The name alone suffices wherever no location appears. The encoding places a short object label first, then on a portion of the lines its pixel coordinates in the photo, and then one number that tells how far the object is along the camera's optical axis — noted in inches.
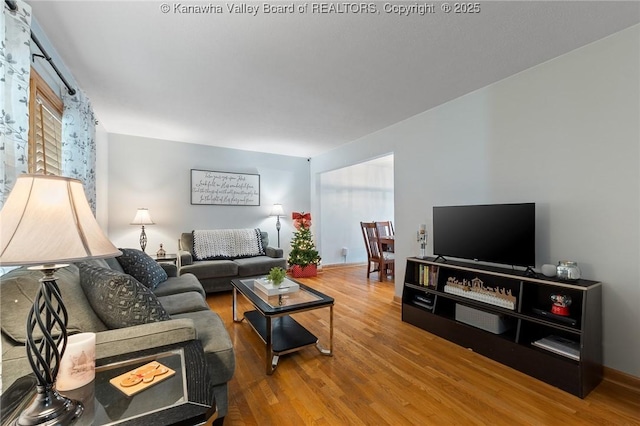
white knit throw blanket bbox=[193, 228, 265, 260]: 173.5
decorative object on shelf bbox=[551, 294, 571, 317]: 78.6
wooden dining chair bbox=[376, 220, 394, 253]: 204.2
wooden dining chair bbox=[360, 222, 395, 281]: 193.2
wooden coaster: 38.3
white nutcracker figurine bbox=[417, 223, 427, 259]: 126.2
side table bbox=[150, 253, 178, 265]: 157.6
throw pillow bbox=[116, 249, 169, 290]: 100.7
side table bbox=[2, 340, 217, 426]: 32.9
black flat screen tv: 88.7
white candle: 38.2
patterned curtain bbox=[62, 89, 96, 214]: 98.2
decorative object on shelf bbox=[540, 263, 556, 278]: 82.8
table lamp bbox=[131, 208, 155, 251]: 160.7
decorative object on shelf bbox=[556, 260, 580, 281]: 78.0
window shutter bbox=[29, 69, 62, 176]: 78.7
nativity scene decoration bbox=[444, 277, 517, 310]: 90.7
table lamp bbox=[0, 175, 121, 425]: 30.6
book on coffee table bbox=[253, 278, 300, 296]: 96.3
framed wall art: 191.3
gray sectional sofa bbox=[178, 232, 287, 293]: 152.8
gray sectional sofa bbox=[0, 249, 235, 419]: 45.1
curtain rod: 55.0
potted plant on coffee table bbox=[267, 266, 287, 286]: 101.8
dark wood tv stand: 73.3
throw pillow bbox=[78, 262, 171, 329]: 53.6
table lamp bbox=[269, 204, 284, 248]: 211.5
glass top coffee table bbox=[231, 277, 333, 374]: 82.7
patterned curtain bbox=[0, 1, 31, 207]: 52.0
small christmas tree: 201.2
